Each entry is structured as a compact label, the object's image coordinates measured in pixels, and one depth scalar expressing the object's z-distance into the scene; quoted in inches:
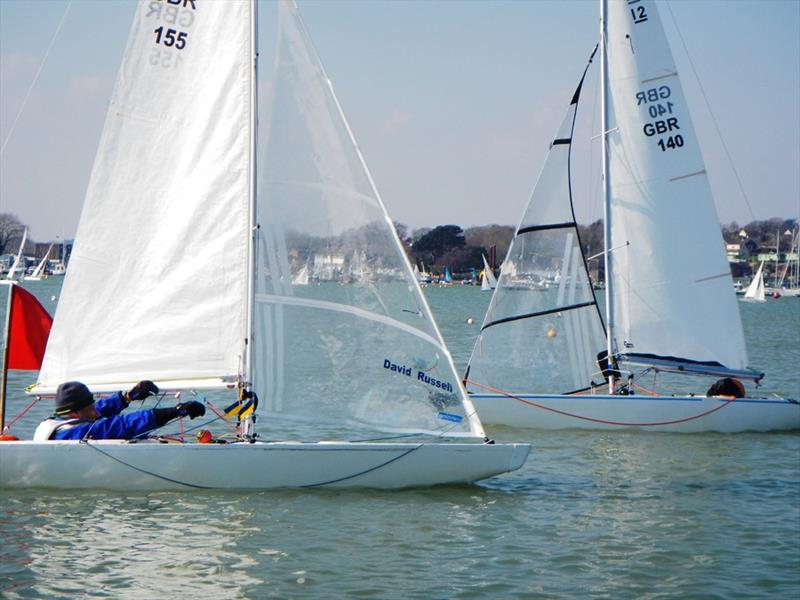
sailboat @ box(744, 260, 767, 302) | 3245.6
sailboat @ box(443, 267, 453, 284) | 4955.7
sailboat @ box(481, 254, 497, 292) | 3660.7
